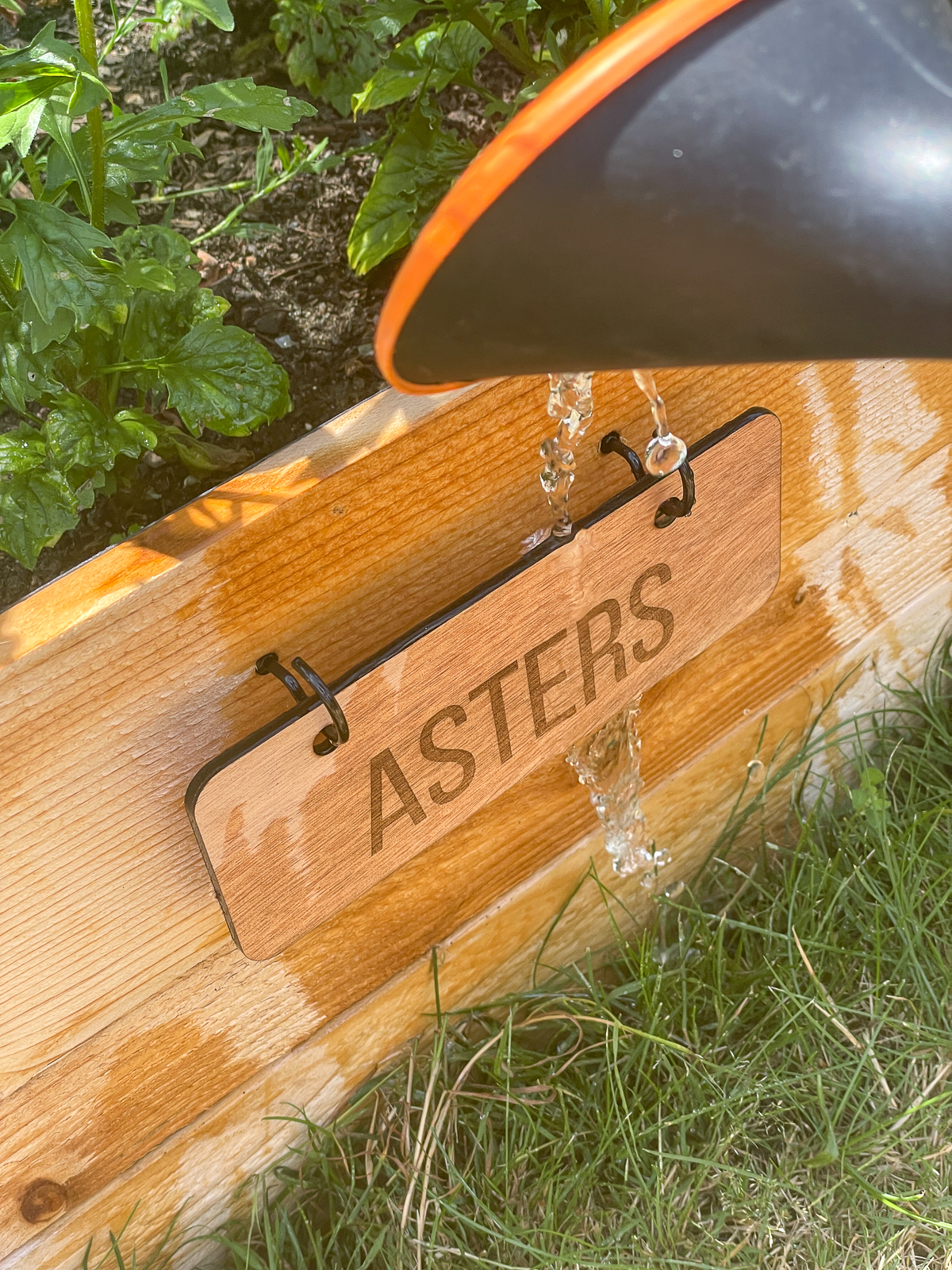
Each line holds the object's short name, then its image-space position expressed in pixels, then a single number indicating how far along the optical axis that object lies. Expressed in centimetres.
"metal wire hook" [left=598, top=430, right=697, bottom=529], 77
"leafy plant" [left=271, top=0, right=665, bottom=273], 78
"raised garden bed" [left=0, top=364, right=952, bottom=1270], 66
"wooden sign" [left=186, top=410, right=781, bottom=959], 69
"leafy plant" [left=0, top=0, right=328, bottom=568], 59
